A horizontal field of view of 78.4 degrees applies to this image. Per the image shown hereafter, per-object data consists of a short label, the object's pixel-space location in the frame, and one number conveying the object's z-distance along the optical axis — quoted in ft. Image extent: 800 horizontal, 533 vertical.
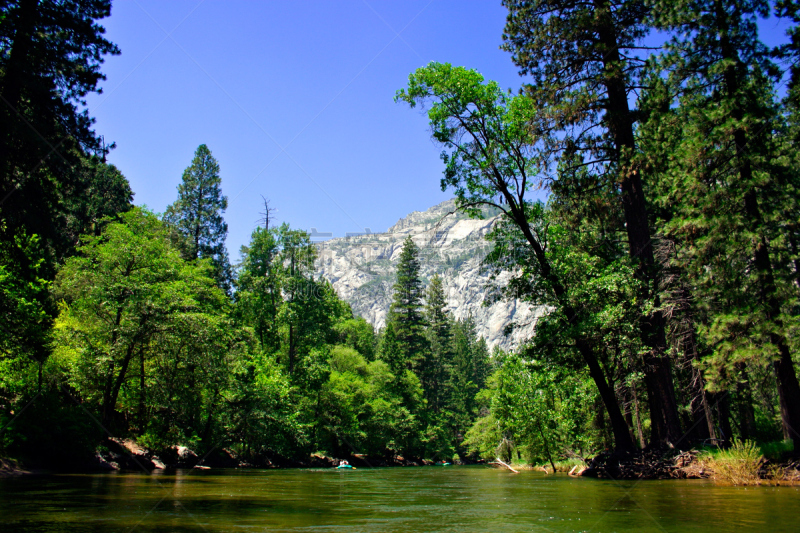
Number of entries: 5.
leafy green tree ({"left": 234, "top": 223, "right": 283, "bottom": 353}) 100.89
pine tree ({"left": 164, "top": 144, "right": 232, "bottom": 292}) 136.36
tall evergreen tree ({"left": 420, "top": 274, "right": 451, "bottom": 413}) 184.44
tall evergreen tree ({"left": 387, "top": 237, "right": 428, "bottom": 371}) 164.25
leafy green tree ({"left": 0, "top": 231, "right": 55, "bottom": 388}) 49.77
